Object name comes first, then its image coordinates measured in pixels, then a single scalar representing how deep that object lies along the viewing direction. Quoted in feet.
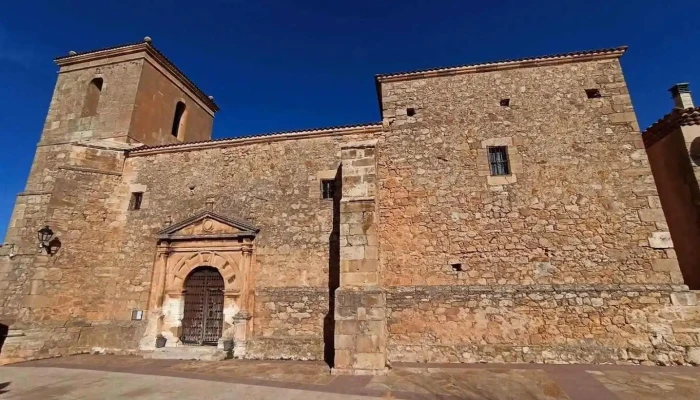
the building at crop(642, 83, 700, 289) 24.48
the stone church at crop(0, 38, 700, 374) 21.88
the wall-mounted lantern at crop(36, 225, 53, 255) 27.35
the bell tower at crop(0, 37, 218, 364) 27.33
